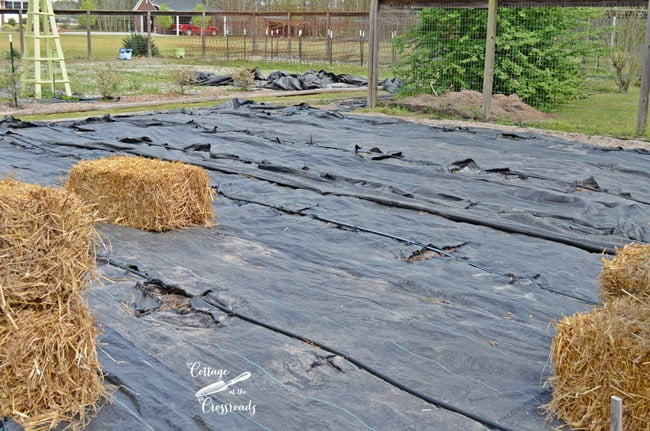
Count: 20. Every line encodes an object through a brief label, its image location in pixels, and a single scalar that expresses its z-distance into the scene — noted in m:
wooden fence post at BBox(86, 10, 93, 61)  23.24
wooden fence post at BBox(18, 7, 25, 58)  21.47
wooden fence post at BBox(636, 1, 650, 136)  10.33
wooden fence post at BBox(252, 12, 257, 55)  26.82
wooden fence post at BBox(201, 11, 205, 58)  26.40
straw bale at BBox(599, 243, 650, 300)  3.25
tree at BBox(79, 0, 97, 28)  55.88
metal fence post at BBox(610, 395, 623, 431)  2.22
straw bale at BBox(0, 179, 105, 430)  2.78
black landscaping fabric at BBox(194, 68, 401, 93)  17.48
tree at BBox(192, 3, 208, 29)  51.09
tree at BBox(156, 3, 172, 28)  53.84
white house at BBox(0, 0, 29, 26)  58.57
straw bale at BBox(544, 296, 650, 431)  2.74
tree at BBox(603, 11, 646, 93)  17.19
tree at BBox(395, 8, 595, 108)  14.11
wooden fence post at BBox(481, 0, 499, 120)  12.09
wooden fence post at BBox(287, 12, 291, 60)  25.07
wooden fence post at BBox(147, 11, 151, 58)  26.43
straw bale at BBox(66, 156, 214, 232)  5.57
